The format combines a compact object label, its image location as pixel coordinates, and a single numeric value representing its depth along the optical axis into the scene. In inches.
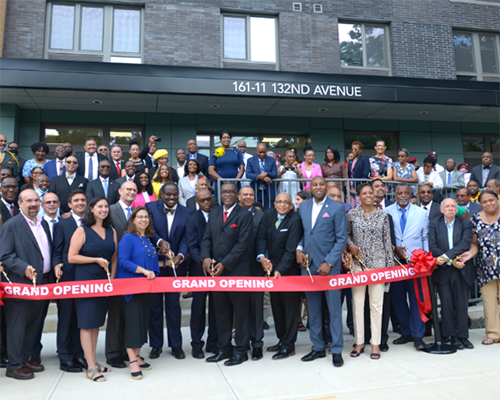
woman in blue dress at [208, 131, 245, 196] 339.9
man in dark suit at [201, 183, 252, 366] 214.7
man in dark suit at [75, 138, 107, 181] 330.0
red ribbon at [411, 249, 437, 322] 231.1
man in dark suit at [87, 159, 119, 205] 289.6
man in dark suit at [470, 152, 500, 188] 402.6
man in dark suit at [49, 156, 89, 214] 298.5
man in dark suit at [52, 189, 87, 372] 203.2
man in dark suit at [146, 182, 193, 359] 224.8
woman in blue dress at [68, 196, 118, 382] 194.4
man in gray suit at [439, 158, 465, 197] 405.4
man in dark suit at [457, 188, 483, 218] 294.5
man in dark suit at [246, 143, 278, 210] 319.3
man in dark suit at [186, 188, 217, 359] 226.8
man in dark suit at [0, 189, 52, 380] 193.8
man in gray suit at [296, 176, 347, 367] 216.4
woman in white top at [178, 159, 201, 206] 312.5
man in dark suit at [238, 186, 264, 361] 220.8
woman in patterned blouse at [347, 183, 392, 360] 223.1
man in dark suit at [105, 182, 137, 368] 210.7
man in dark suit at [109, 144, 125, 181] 320.8
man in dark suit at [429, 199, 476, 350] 234.5
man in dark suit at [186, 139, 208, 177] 365.0
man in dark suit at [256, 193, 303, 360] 223.0
